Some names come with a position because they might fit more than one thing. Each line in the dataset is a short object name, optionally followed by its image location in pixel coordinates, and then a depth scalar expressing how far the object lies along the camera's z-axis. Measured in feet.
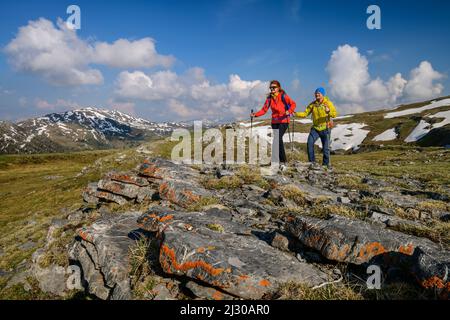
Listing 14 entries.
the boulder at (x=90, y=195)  50.11
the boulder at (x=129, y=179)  44.61
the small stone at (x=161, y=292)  20.36
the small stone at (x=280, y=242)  23.89
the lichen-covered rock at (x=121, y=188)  43.62
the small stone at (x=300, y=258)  22.23
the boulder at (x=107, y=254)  23.32
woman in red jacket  55.80
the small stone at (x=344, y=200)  35.72
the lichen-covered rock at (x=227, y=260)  18.87
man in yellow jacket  57.57
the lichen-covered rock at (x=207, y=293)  18.81
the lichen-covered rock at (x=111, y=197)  43.79
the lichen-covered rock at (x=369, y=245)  18.03
